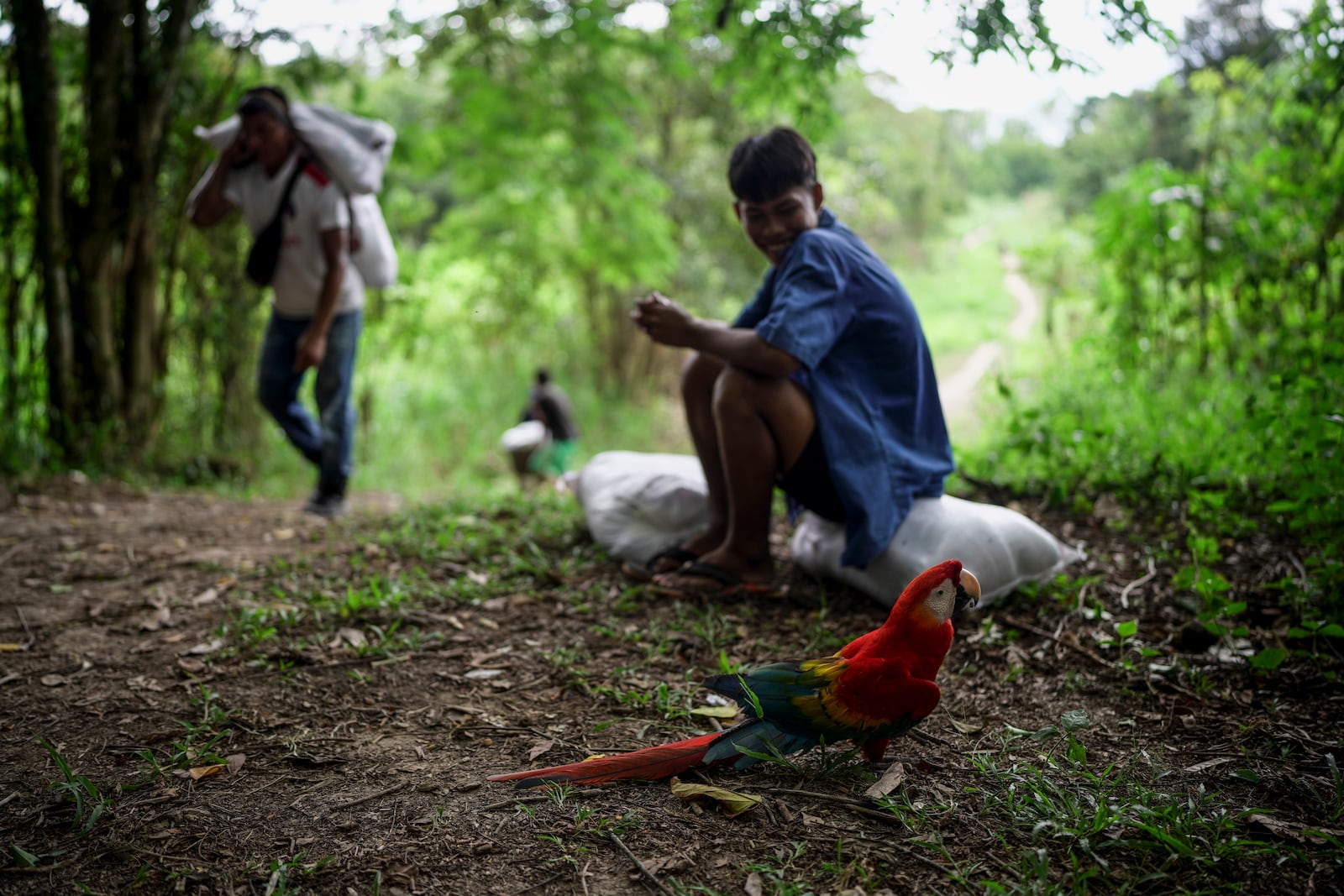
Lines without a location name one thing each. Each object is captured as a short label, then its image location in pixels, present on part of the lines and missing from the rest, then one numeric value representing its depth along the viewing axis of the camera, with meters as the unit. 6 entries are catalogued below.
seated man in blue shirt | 2.44
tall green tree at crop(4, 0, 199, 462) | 4.23
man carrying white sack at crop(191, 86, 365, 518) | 3.55
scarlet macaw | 1.62
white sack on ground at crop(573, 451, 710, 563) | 3.01
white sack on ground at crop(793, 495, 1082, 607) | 2.49
